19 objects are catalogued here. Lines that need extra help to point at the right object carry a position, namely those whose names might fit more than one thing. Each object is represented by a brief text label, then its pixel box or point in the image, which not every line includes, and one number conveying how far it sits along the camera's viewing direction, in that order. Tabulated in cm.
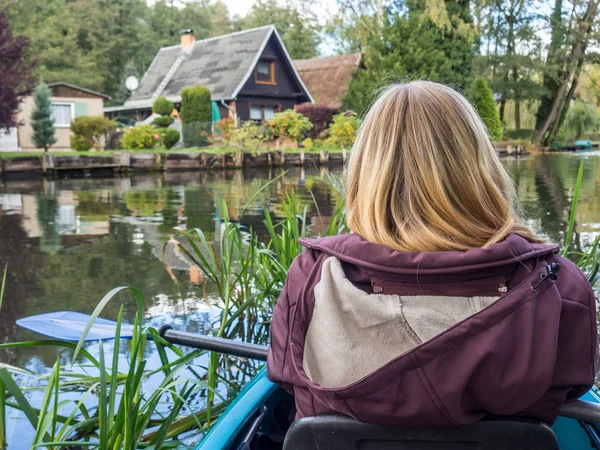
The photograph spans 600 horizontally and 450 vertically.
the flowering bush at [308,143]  2367
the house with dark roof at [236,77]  2712
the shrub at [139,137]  2045
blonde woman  104
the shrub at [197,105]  2480
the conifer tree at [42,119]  2127
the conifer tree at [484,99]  2655
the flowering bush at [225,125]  2155
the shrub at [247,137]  1956
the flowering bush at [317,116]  2611
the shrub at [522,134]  3166
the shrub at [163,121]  2392
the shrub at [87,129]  2200
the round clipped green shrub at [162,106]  2514
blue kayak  111
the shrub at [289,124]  2203
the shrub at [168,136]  2195
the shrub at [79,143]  2191
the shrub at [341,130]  2148
